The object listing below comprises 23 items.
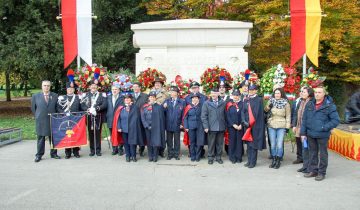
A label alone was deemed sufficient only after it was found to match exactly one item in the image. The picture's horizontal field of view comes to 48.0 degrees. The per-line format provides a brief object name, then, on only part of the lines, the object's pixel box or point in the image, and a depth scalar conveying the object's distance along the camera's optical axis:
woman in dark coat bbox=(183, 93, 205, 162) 8.88
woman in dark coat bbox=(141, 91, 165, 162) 8.88
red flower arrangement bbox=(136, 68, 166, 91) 10.48
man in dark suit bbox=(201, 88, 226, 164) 8.62
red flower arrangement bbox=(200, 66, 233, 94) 9.91
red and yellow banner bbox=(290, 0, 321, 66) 10.86
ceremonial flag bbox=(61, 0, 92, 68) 11.39
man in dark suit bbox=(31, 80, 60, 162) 9.13
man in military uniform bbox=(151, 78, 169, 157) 9.34
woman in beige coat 8.27
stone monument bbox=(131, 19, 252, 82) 11.77
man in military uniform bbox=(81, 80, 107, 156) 9.63
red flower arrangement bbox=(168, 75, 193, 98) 10.22
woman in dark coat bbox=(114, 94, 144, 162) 8.93
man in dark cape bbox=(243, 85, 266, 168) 8.35
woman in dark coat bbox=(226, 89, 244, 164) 8.71
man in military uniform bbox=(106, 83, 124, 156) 9.66
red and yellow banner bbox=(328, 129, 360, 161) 8.94
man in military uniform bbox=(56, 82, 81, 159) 9.40
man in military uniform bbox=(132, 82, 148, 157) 9.17
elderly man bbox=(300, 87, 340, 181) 7.22
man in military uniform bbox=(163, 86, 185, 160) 9.10
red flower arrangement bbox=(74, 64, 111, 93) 10.14
